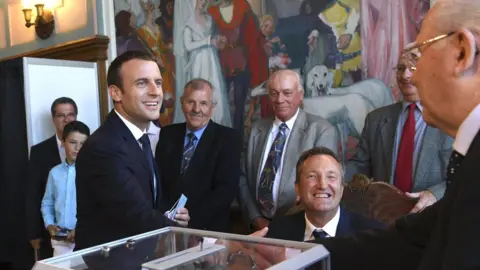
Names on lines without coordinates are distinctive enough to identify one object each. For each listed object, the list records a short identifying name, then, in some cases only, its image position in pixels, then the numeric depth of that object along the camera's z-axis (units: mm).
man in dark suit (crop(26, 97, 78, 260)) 4867
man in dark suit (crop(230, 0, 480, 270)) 1054
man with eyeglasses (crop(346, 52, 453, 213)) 3508
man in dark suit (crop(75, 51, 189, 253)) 2502
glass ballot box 1313
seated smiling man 3021
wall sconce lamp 6703
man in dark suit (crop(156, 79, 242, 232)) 4031
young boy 4500
